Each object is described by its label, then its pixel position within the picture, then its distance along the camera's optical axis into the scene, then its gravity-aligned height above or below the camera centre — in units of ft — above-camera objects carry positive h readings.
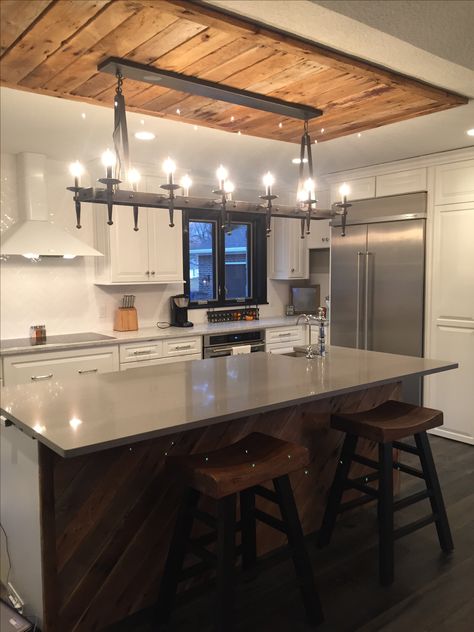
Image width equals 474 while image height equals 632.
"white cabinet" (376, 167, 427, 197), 13.85 +2.77
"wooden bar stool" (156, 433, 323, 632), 6.03 -2.98
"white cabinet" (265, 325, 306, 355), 16.47 -1.89
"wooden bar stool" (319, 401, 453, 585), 7.76 -3.10
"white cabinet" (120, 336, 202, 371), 13.30 -1.91
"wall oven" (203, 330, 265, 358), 15.01 -1.85
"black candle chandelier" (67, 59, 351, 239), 7.04 +1.65
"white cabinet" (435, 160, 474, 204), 12.91 +2.55
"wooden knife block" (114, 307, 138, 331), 14.67 -1.10
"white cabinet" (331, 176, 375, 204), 14.98 +2.79
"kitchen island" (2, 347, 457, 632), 5.97 -2.38
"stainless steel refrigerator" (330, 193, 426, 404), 14.10 +0.12
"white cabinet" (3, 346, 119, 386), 11.55 -1.96
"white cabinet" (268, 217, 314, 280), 18.39 +1.10
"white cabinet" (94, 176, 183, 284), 13.96 +1.02
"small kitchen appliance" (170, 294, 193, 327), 15.83 -0.92
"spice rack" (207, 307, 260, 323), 17.20 -1.14
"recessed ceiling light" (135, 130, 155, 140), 10.69 +3.12
